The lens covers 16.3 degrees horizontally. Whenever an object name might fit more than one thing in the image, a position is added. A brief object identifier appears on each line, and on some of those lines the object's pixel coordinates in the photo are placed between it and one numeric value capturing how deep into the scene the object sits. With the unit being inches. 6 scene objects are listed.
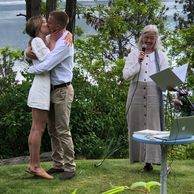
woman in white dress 237.2
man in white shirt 235.1
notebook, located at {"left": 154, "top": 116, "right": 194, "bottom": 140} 170.0
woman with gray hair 258.2
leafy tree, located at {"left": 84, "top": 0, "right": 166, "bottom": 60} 860.0
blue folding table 174.6
